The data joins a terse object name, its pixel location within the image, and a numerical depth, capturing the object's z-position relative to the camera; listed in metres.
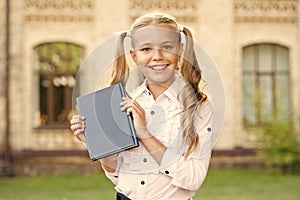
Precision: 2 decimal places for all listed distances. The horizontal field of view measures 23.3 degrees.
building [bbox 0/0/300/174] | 20.16
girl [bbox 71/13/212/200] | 2.83
